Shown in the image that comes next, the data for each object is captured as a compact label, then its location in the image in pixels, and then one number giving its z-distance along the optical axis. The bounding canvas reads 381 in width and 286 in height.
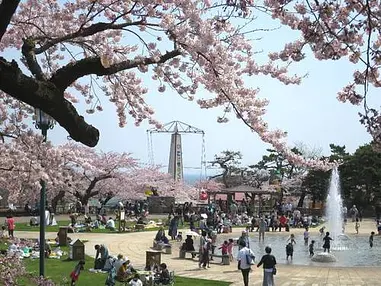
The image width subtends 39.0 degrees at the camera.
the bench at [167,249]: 24.84
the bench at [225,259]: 21.50
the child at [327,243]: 23.91
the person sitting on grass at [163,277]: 15.80
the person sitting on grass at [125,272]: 15.43
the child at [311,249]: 24.42
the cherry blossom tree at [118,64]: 5.73
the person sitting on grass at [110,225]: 34.72
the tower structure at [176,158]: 55.28
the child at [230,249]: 22.42
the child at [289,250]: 22.68
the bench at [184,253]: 23.09
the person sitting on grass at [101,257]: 18.50
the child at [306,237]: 28.59
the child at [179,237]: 30.19
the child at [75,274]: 14.59
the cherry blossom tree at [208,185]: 66.99
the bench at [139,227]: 35.77
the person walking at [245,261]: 15.52
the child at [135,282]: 13.11
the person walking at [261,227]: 31.00
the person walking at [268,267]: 14.51
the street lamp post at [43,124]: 9.50
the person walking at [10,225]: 25.05
